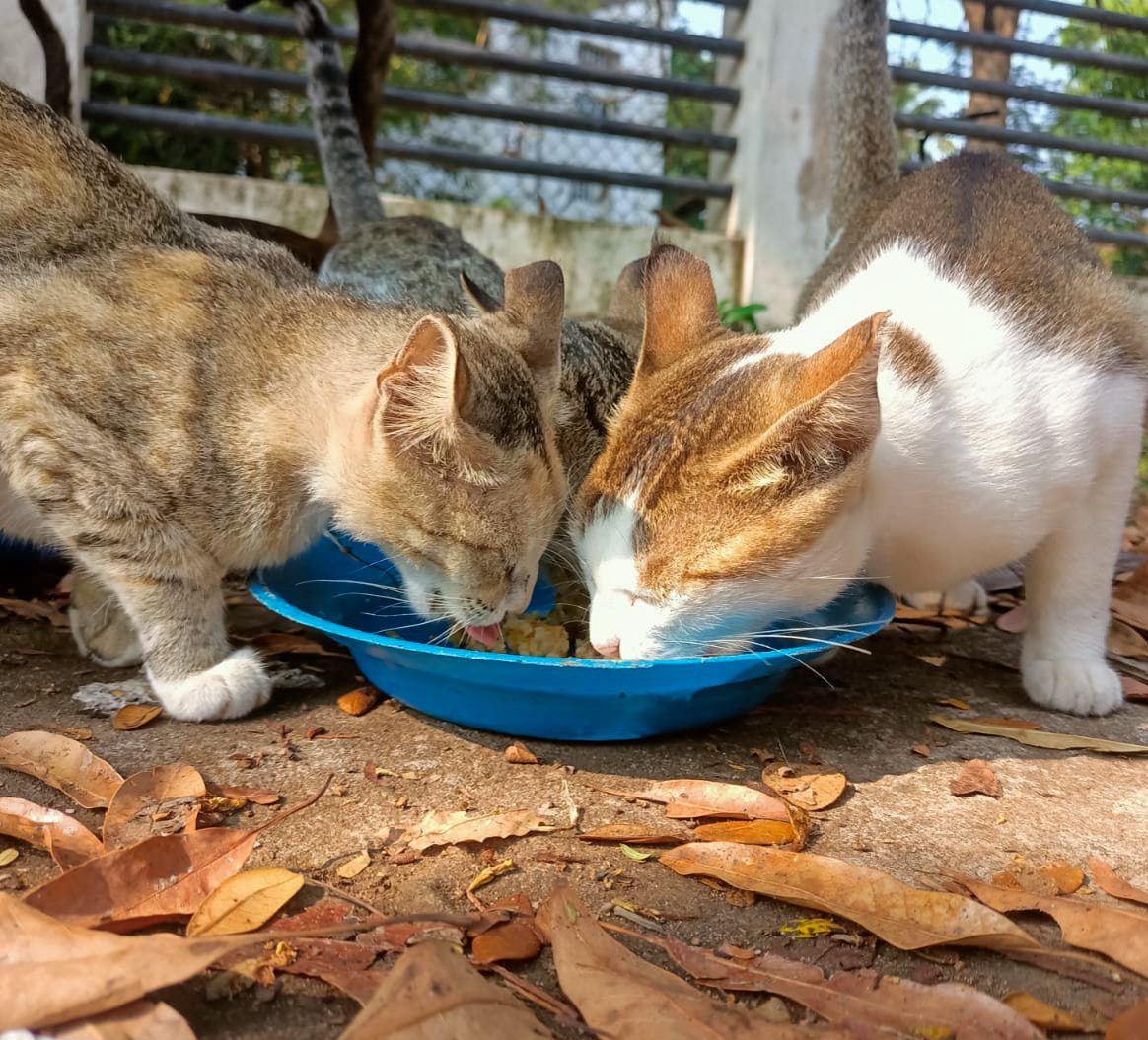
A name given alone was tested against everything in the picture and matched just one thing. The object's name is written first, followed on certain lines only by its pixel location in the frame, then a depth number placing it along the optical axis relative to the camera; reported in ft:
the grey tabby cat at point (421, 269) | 1.57
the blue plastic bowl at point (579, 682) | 1.09
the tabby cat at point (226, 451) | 1.27
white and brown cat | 1.10
